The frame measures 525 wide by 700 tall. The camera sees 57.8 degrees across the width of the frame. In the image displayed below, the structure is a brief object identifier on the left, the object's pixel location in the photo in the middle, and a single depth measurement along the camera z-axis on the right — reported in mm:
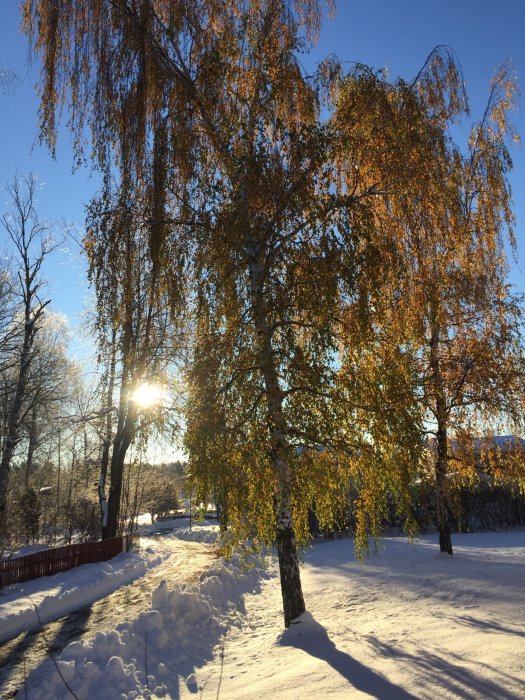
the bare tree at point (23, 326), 15609
